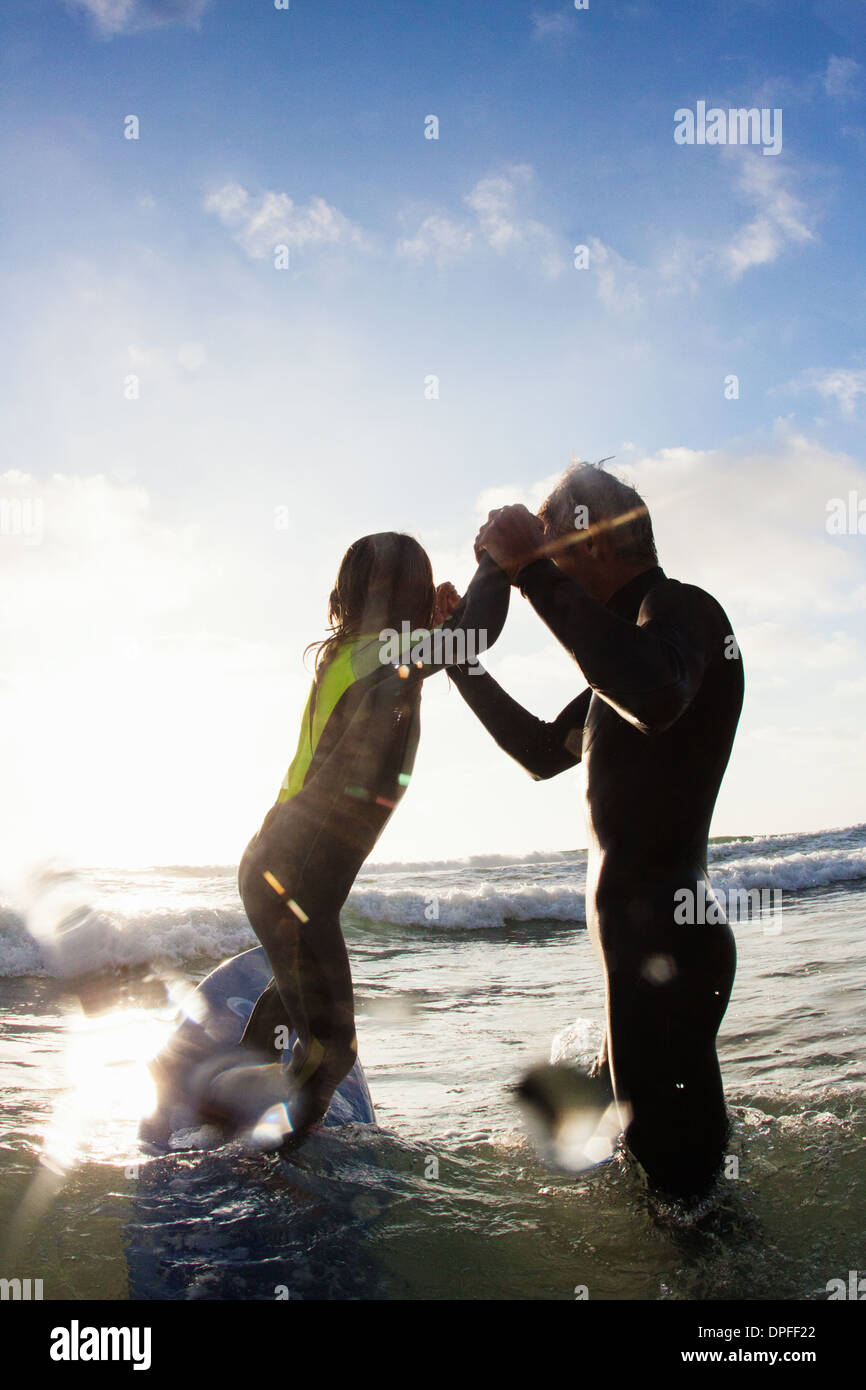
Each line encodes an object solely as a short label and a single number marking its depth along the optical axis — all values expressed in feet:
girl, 9.20
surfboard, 11.43
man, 7.57
